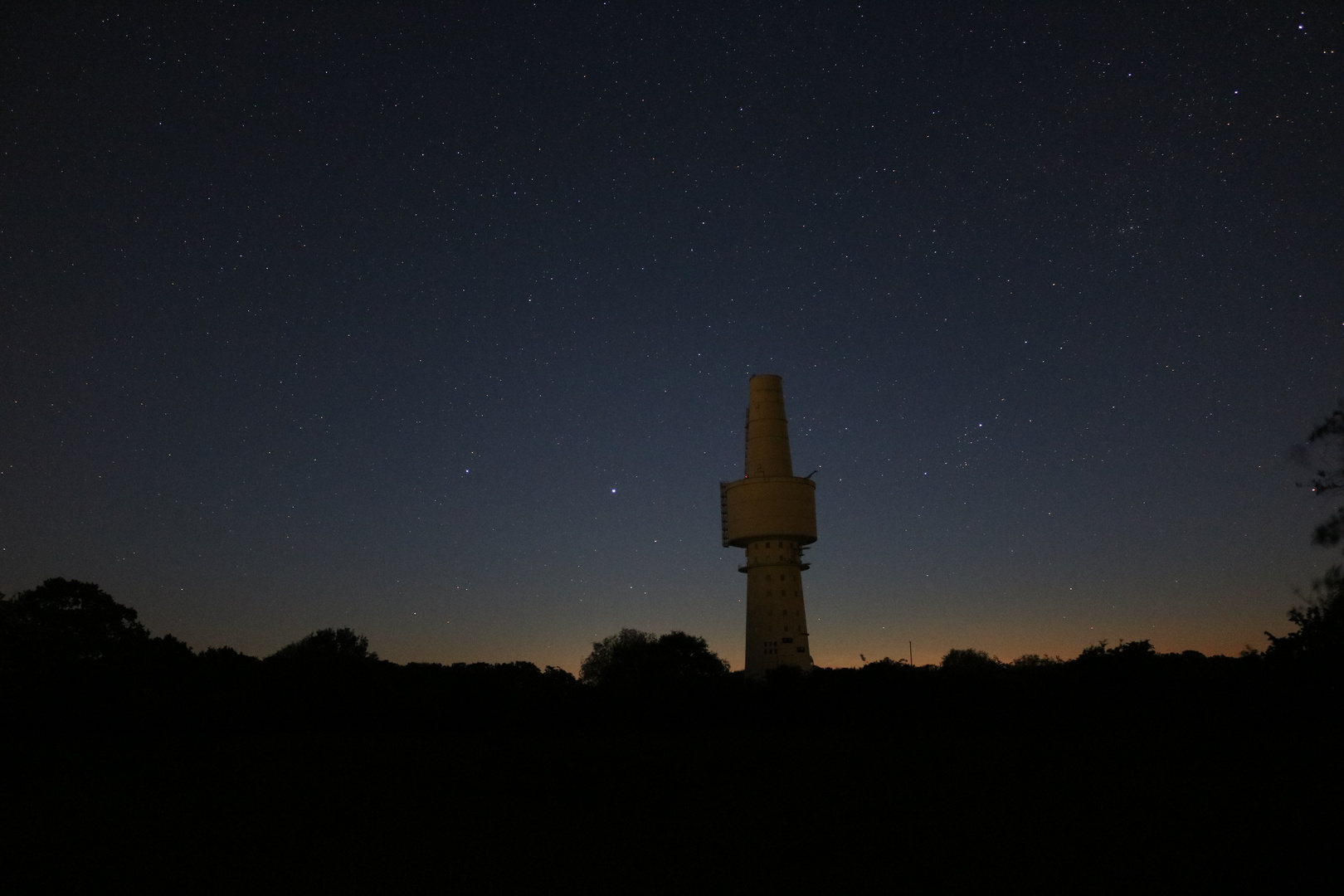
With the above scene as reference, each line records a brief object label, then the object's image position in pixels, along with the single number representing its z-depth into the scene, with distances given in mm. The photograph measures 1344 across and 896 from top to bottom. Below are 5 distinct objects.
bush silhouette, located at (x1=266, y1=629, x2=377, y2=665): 78200
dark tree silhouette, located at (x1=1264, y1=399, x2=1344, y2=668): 30500
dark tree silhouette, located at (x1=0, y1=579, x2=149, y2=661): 52038
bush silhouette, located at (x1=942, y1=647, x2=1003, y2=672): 103144
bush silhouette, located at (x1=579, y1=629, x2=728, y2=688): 73625
